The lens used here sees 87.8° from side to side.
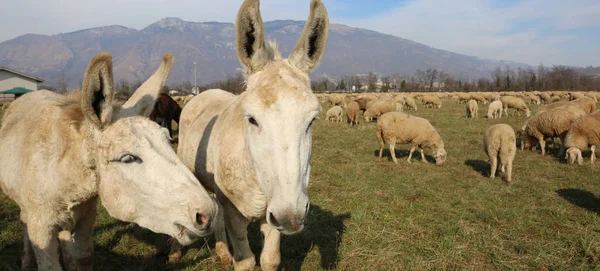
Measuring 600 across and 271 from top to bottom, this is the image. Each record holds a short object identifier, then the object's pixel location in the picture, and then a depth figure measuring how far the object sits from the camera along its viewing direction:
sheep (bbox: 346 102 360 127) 22.11
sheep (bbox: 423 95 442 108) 38.25
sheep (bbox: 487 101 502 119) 26.08
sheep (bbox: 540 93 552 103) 39.23
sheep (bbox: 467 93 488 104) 43.92
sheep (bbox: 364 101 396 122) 23.00
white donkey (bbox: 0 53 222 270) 2.13
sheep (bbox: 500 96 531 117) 27.83
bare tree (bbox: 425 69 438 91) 107.66
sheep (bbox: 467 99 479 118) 26.30
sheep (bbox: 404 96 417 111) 33.28
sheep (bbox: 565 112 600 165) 10.92
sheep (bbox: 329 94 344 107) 38.11
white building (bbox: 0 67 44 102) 51.55
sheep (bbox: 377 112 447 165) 11.89
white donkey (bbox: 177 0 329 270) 1.88
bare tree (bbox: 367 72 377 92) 106.06
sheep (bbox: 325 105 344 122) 24.98
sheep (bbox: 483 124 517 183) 9.32
